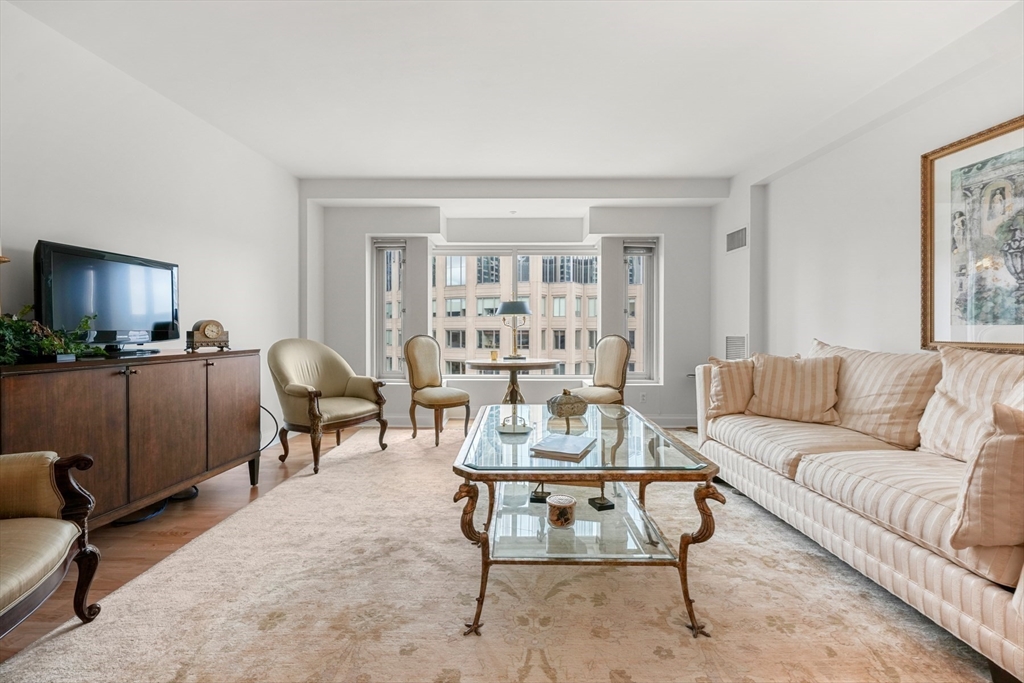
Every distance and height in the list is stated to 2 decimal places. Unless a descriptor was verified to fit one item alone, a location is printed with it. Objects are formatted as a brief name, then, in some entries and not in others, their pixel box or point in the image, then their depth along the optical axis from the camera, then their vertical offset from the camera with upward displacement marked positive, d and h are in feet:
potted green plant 6.59 -0.10
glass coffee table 6.06 -2.46
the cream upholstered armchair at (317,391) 12.74 -1.55
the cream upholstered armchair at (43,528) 4.82 -1.96
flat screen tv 7.92 +0.69
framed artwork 8.42 +1.52
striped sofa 5.06 -1.92
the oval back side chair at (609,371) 15.93 -1.27
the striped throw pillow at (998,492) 4.87 -1.53
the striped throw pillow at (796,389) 10.39 -1.18
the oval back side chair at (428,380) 15.74 -1.53
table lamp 18.11 +0.77
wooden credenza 6.59 -1.29
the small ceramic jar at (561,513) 6.97 -2.40
